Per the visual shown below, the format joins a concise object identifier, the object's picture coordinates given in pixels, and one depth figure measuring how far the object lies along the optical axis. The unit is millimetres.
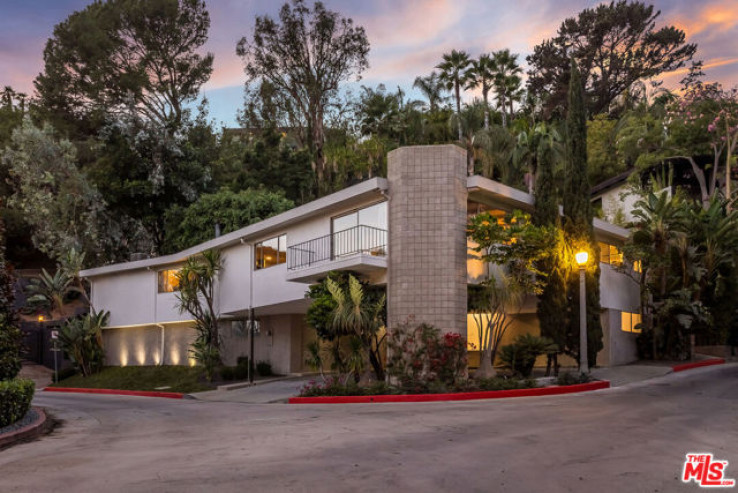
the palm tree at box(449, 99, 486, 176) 47625
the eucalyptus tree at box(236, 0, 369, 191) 50094
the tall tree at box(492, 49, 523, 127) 52094
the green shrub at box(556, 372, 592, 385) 19672
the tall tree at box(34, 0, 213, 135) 50031
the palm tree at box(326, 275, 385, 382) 21156
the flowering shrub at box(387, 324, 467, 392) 20205
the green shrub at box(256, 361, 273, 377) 29781
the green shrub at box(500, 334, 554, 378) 22061
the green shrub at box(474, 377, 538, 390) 19072
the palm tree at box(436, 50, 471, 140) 51250
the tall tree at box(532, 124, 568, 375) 23438
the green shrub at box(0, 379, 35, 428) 14367
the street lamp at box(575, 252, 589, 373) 20269
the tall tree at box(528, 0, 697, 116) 56250
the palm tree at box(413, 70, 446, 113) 52188
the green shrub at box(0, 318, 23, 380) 16562
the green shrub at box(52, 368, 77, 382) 36281
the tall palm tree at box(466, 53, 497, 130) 51750
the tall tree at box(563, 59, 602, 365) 23875
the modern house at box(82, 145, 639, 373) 21562
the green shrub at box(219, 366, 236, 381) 28766
